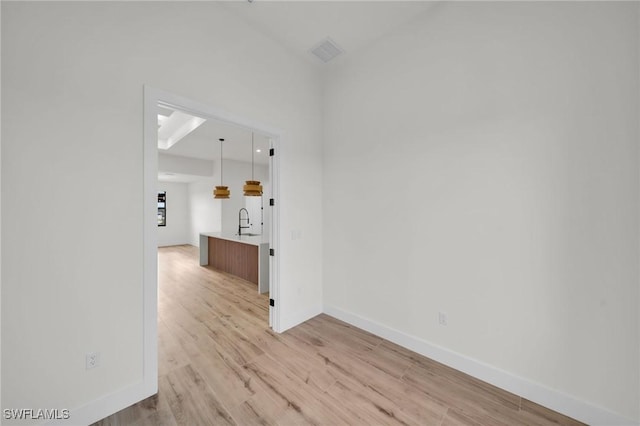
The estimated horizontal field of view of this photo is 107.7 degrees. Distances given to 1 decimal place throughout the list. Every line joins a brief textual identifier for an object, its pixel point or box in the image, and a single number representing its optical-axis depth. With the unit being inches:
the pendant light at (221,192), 226.7
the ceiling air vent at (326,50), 108.0
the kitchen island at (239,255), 167.0
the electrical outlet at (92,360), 61.6
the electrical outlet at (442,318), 88.0
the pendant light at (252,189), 188.4
